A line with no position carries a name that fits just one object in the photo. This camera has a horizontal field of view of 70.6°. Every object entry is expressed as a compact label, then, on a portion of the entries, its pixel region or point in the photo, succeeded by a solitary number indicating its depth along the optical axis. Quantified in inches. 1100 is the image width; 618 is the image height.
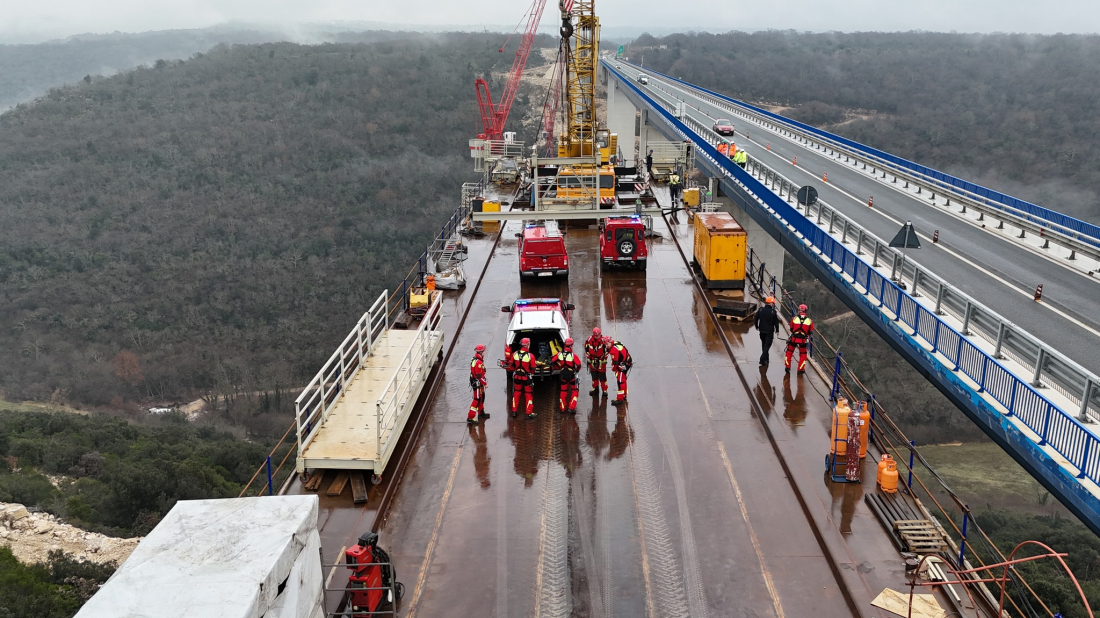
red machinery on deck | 423.2
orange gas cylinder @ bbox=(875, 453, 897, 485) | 554.3
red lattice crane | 2534.4
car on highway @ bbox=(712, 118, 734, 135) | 2075.5
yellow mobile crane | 2290.8
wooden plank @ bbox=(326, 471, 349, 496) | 553.3
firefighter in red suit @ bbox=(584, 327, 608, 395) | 673.0
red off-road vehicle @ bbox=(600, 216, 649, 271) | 1114.1
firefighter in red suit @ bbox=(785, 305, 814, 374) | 721.6
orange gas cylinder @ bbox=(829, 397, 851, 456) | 554.6
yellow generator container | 1018.1
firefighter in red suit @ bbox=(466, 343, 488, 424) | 641.6
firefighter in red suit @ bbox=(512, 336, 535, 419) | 658.2
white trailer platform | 565.0
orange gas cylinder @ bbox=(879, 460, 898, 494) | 547.8
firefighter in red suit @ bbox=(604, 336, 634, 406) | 658.2
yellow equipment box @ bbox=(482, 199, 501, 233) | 1502.2
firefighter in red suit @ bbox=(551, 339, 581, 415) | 645.9
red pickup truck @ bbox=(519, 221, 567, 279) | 1076.5
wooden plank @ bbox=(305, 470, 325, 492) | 562.3
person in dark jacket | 746.2
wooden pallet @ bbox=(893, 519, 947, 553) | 488.7
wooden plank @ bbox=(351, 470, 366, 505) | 544.3
